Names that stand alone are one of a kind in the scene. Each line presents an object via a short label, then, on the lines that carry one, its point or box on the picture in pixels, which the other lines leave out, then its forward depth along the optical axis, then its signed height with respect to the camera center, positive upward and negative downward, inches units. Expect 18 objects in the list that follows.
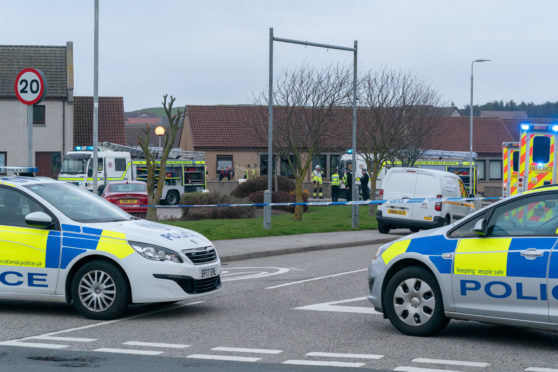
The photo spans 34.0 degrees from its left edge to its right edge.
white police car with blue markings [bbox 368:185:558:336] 323.6 -36.0
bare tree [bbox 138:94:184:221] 1000.9 +0.0
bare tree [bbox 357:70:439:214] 1424.7 +88.4
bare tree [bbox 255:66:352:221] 1152.8 +77.2
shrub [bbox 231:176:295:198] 1583.4 -25.1
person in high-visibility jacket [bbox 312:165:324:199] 1796.0 -17.6
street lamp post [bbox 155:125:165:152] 1465.6 +65.1
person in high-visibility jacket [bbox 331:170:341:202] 1712.6 -23.7
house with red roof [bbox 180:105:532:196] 2534.4 +91.0
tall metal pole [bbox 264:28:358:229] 970.1 +102.5
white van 959.0 -24.4
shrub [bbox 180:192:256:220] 1240.2 -52.6
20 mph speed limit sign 556.4 +49.6
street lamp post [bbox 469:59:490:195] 1818.0 +13.2
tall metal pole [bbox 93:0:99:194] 951.0 +89.2
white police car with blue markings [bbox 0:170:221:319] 388.8 -38.8
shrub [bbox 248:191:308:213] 1406.6 -41.1
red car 1266.0 -35.7
